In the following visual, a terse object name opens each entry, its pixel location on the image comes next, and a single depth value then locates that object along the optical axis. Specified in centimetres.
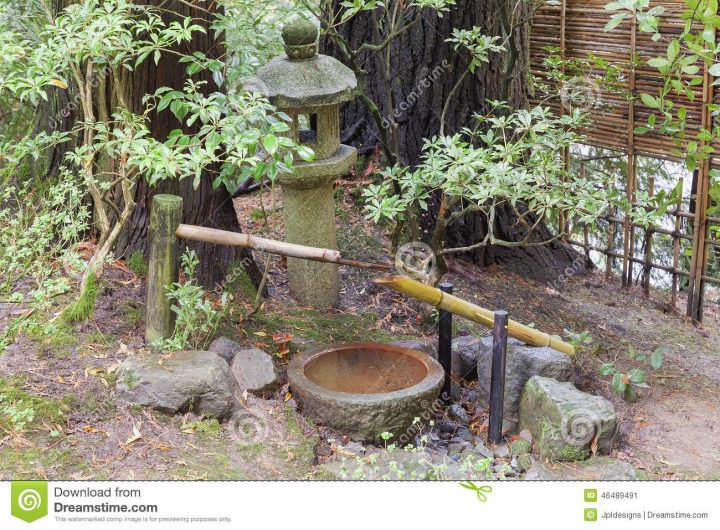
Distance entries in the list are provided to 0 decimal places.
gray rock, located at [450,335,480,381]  499
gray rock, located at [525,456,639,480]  377
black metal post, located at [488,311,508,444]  407
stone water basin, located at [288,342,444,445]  400
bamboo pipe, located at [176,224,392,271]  397
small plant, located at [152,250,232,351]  406
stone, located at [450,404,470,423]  458
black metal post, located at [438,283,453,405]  455
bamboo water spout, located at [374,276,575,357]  397
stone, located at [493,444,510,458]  412
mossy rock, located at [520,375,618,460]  396
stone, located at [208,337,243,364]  435
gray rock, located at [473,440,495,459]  409
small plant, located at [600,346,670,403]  467
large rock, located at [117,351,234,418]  378
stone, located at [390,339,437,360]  484
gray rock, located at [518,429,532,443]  422
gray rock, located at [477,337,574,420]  444
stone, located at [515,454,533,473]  398
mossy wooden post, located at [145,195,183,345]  404
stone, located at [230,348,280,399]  418
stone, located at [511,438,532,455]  411
